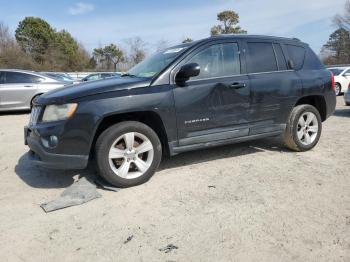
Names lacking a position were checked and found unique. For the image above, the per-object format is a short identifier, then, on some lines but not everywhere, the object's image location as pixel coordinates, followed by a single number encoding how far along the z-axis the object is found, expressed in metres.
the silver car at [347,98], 10.30
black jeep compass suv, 3.74
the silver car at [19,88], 10.30
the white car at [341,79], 14.99
